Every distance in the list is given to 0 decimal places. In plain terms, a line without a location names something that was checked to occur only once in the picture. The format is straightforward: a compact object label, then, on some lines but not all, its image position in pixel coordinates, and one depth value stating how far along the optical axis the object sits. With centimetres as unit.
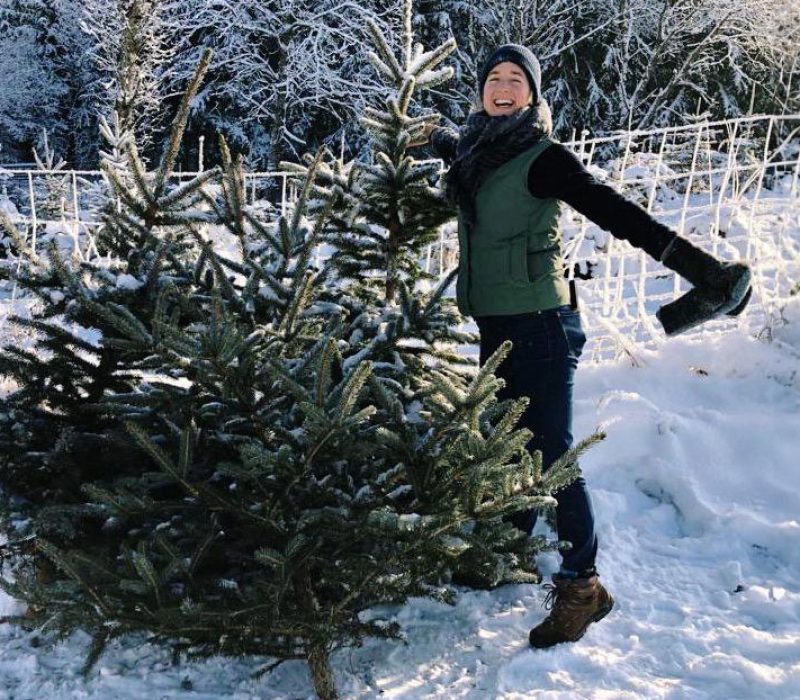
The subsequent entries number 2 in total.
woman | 243
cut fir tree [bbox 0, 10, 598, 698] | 185
